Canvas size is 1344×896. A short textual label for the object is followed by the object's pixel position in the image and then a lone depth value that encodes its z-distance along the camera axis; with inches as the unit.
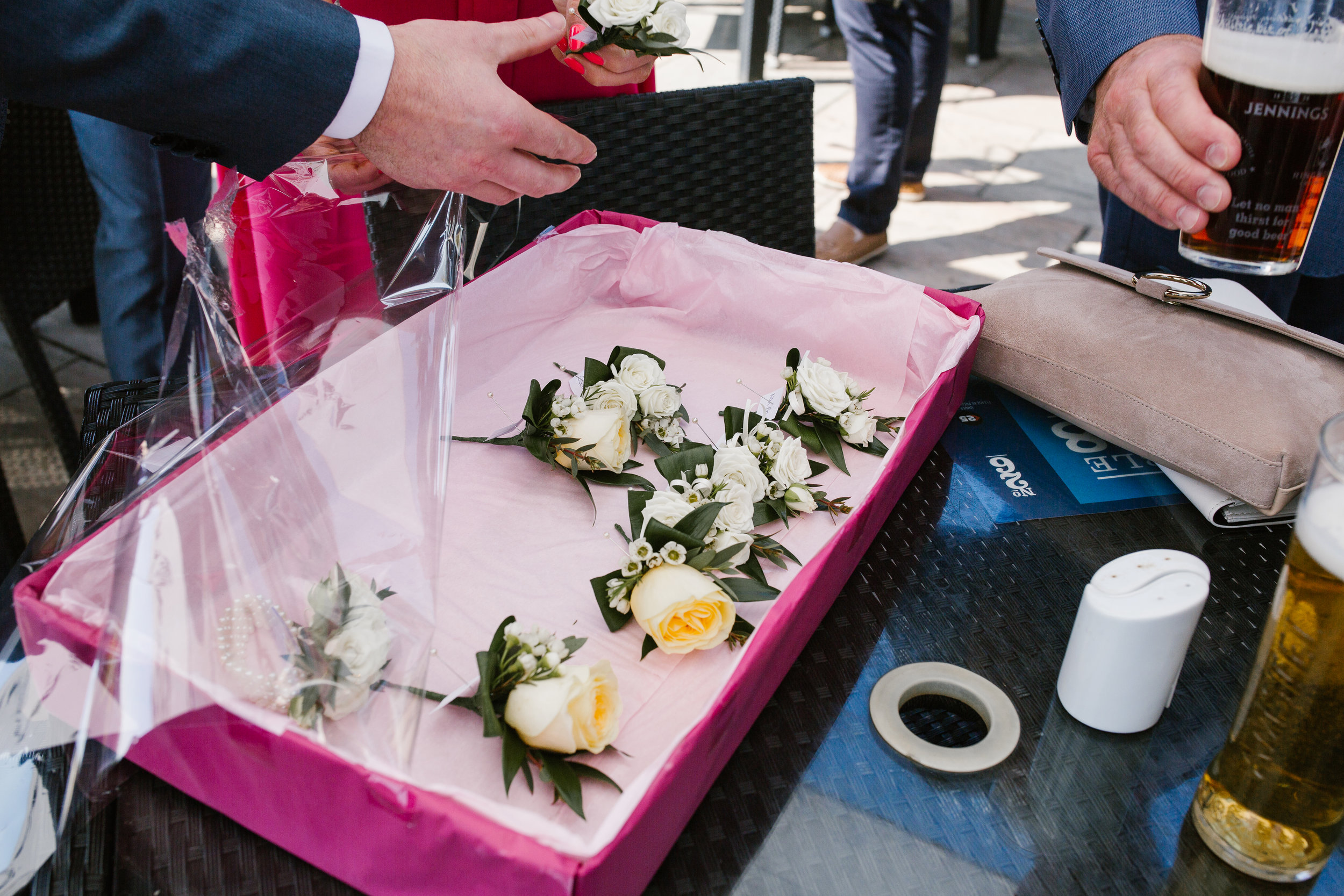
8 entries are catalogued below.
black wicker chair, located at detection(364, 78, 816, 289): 54.1
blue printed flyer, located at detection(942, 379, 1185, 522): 40.2
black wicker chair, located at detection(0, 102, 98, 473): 70.7
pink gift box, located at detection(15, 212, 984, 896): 22.0
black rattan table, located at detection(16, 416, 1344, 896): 25.7
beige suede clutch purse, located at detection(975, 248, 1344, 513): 36.6
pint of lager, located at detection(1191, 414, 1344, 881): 20.9
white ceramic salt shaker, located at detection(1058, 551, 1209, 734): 27.3
